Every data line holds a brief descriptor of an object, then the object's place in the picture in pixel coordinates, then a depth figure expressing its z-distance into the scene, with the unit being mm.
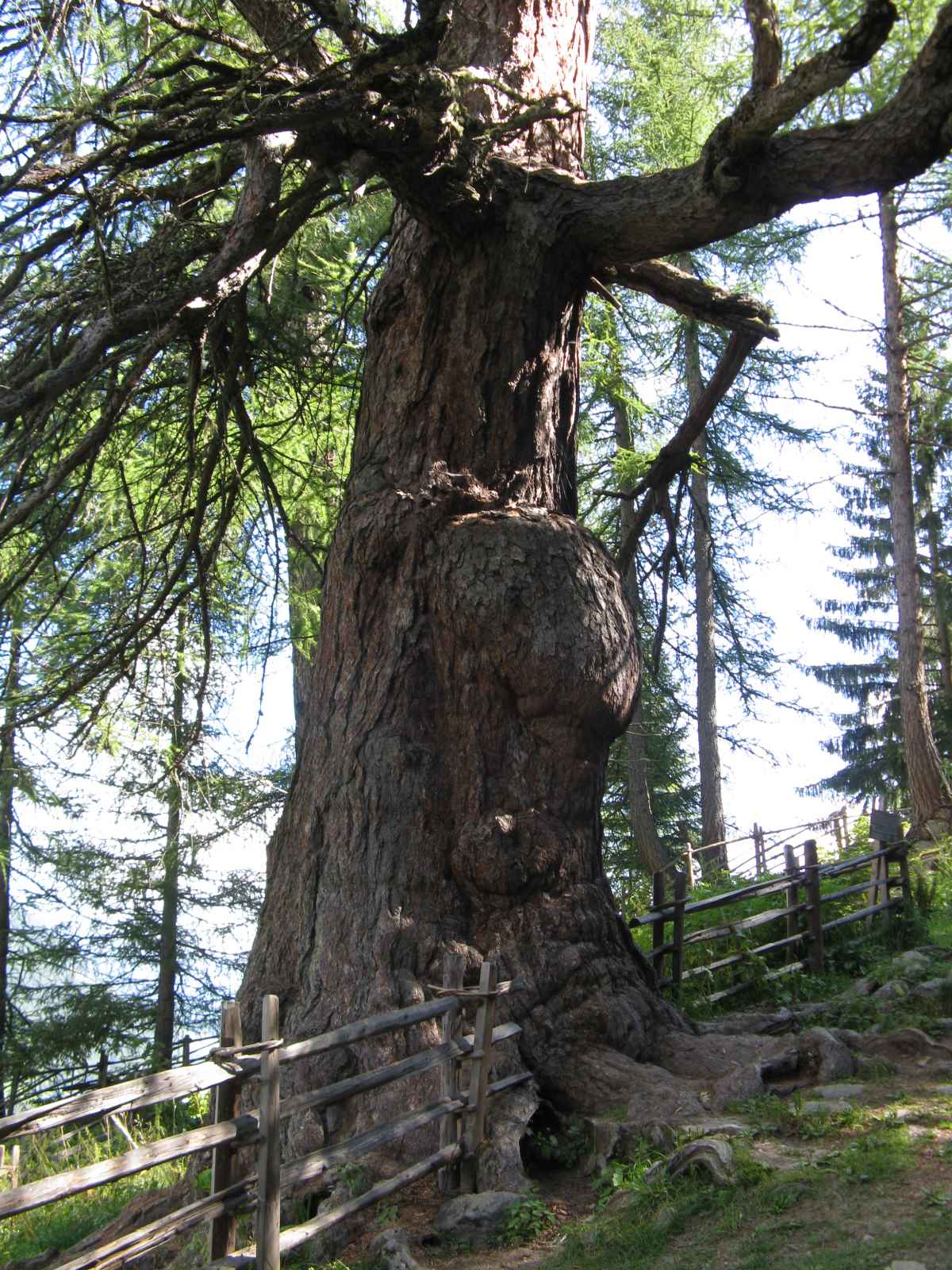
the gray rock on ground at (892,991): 7582
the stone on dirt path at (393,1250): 4469
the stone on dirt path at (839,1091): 5707
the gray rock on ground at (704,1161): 4703
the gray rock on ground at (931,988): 7480
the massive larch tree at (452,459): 5535
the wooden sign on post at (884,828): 11594
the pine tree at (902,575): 16188
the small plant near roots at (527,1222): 4820
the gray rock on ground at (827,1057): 6004
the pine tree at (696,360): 13883
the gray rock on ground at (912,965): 8359
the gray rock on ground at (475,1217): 4859
